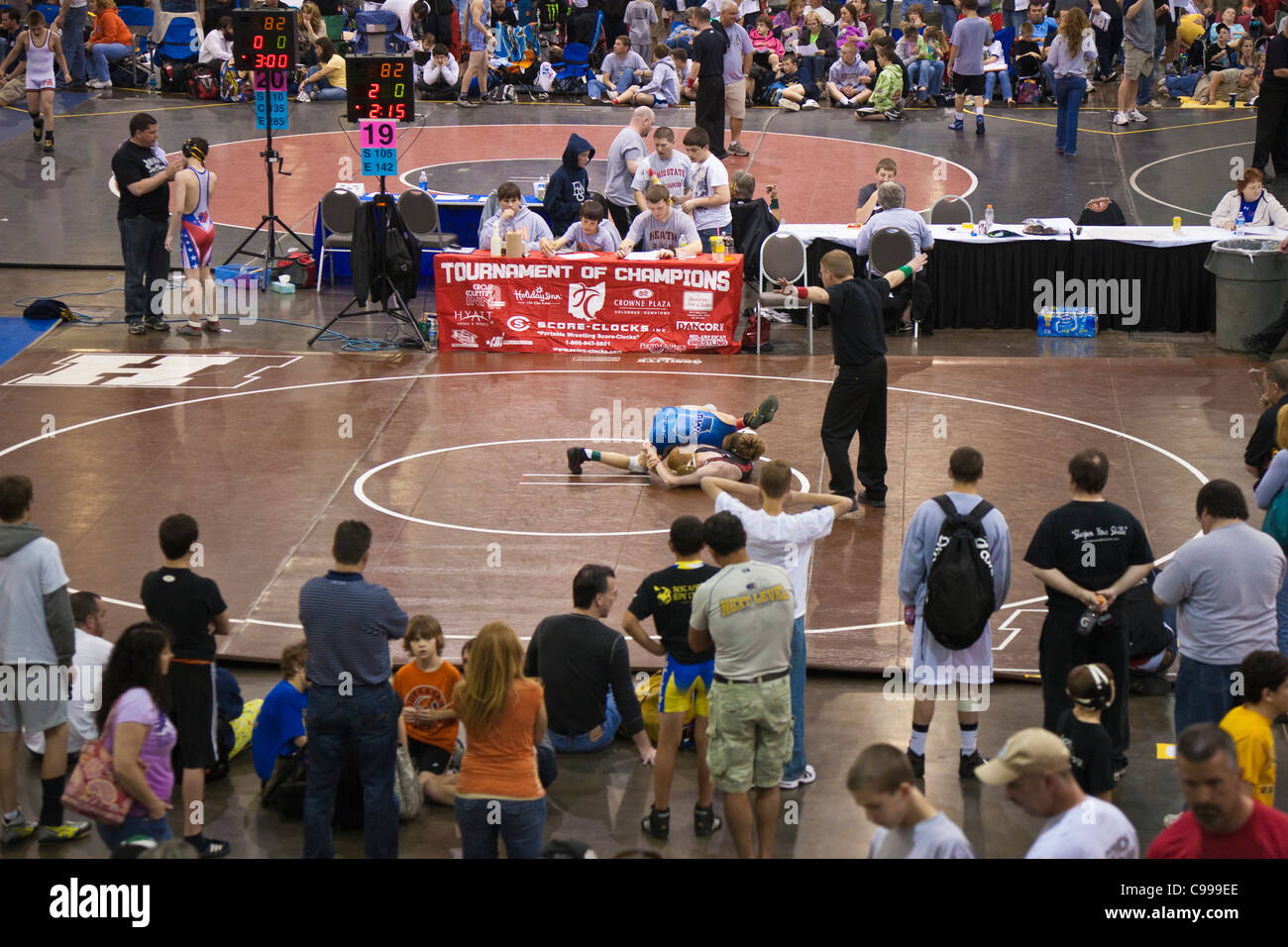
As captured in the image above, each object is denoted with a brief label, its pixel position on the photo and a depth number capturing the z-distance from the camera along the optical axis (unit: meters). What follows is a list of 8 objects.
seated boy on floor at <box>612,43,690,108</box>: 26.36
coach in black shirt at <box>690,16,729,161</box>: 21.62
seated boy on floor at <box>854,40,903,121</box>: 25.28
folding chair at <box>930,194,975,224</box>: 17.45
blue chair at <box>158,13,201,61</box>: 27.25
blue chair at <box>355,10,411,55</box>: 27.61
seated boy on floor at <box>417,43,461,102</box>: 27.00
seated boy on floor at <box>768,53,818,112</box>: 26.18
